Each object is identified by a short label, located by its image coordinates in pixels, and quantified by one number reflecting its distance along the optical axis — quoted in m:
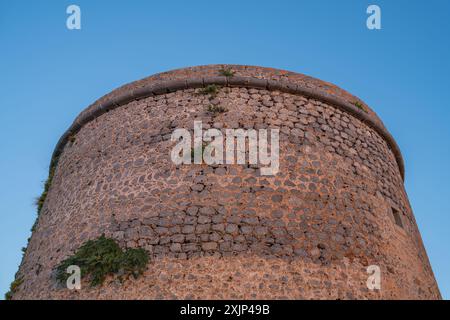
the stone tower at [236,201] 6.29
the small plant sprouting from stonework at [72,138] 9.08
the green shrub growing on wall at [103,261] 6.31
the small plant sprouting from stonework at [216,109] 7.76
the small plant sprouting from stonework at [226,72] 8.26
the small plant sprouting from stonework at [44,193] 8.90
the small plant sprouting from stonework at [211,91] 8.06
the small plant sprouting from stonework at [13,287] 7.42
